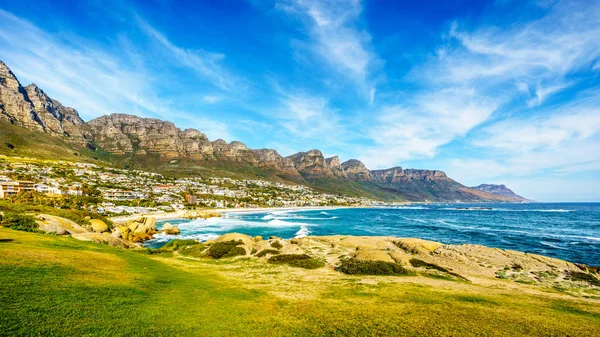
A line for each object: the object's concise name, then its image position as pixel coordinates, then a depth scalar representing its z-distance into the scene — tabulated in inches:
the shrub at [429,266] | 785.3
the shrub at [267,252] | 1041.2
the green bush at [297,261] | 892.6
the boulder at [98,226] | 1759.6
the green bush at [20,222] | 927.0
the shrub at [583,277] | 753.1
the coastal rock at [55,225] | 1010.1
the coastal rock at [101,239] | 1012.5
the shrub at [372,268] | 791.1
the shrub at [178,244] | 1254.9
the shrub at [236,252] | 1069.8
